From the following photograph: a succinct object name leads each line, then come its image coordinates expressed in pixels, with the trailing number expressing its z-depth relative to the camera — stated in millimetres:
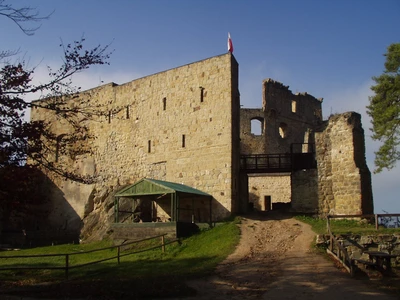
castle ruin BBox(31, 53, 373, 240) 20891
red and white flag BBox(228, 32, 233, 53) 22275
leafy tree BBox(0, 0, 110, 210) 8883
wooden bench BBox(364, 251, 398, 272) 12234
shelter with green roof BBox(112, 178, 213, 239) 18703
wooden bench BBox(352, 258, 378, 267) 12287
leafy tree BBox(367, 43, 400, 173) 19781
